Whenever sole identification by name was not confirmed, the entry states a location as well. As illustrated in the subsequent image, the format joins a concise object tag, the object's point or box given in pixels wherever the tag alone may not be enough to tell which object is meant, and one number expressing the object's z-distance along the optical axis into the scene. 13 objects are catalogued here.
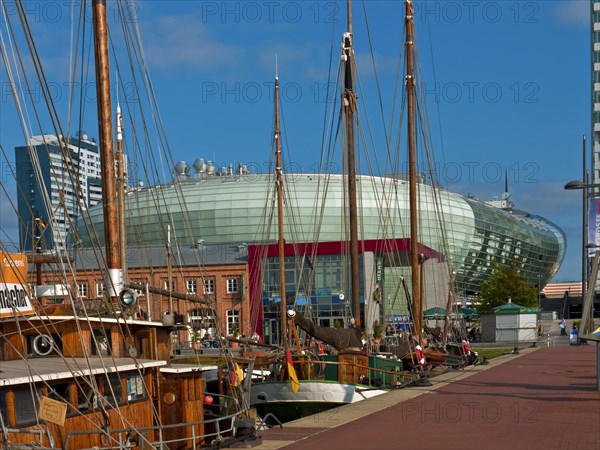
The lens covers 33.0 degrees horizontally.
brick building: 94.10
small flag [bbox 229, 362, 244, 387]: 22.19
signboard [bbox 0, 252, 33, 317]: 17.27
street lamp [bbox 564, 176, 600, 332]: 25.30
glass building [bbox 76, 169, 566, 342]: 97.88
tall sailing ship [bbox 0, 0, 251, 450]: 16.05
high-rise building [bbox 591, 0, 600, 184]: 141.88
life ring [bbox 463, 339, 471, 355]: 43.18
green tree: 99.62
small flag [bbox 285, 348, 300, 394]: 26.00
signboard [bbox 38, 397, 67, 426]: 14.05
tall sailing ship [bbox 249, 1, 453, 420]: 28.27
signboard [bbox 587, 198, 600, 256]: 50.78
